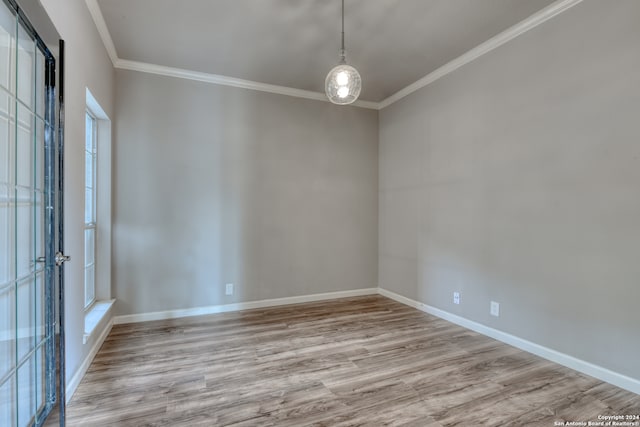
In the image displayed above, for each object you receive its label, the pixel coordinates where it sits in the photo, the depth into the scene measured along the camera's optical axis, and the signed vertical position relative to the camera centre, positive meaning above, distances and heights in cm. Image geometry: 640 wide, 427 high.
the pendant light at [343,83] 222 +96
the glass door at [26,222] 132 -4
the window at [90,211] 288 +2
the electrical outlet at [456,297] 329 -92
